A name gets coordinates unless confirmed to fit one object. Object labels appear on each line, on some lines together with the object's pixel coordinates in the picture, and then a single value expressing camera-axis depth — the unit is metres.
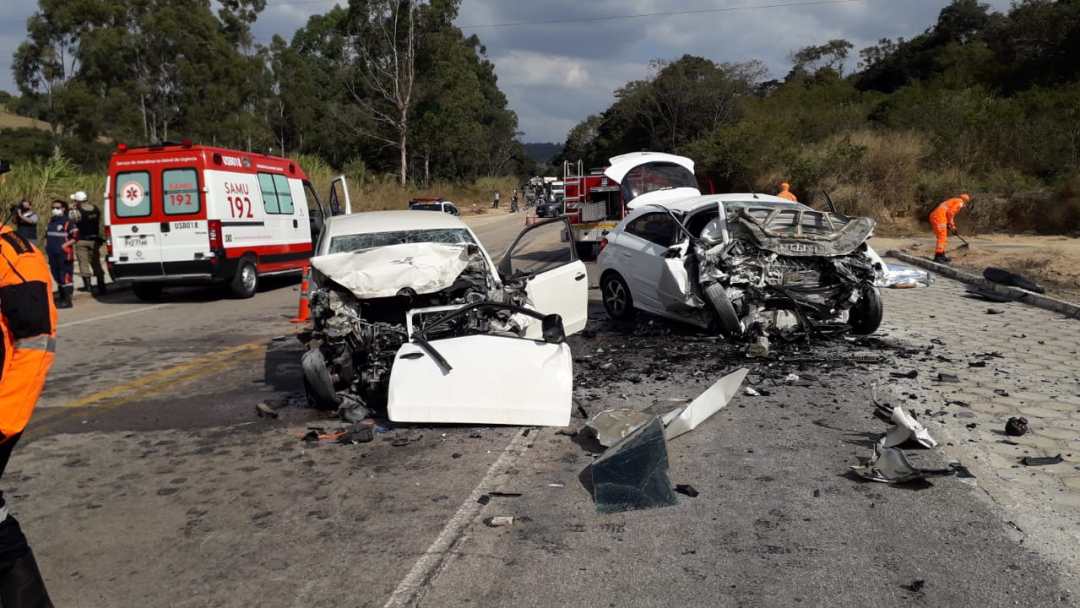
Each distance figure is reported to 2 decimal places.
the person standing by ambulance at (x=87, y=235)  14.03
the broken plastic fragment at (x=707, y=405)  5.57
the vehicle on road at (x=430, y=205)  34.79
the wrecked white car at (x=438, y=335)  5.72
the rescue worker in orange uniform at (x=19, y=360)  2.65
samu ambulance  12.70
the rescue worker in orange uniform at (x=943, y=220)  15.70
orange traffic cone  9.11
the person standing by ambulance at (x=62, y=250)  12.91
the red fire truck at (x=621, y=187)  17.47
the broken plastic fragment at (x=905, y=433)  5.11
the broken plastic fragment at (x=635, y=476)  4.38
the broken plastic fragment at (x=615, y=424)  5.33
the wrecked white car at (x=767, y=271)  8.29
